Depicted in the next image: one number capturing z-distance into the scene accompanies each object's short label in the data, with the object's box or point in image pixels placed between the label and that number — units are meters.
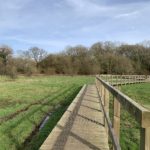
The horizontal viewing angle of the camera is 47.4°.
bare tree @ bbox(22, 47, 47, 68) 51.79
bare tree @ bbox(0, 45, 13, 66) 40.53
